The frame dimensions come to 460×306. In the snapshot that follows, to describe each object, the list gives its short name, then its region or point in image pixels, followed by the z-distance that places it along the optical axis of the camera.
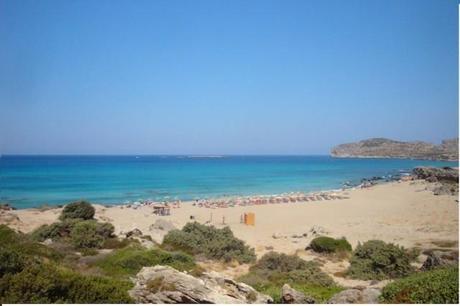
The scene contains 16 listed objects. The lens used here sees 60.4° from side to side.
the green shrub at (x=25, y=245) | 9.42
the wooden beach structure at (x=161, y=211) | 25.66
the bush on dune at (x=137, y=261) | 9.57
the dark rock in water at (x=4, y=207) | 23.94
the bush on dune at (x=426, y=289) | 5.38
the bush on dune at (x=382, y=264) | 10.88
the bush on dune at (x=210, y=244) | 13.05
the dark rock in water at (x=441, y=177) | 34.92
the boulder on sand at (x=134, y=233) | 14.70
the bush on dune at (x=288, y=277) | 7.87
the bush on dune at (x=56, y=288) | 4.86
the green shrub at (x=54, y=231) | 13.89
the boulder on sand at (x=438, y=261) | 9.65
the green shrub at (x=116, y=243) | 12.90
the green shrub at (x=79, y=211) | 17.66
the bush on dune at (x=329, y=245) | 13.98
